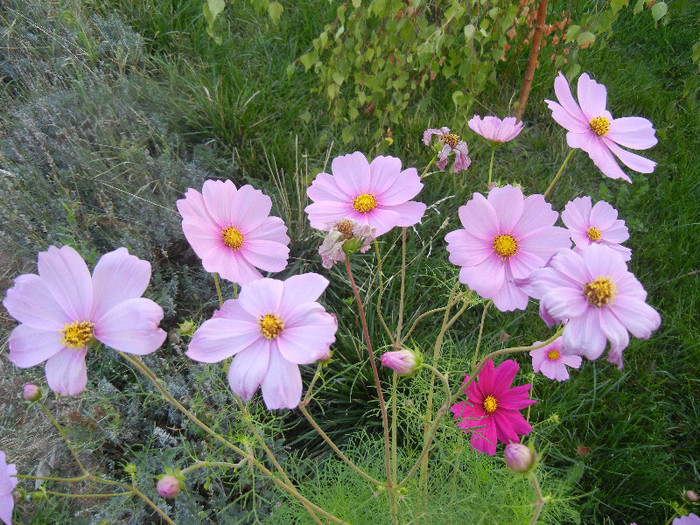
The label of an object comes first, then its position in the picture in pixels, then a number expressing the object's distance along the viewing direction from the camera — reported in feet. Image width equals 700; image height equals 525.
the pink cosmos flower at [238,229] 2.47
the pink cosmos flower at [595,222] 2.86
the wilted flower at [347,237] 2.20
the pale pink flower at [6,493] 2.11
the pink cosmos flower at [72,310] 1.94
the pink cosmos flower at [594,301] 1.83
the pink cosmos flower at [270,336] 1.97
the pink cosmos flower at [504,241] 2.31
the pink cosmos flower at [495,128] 3.03
